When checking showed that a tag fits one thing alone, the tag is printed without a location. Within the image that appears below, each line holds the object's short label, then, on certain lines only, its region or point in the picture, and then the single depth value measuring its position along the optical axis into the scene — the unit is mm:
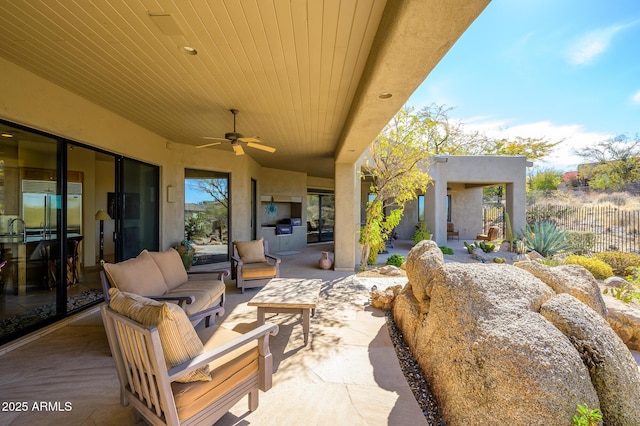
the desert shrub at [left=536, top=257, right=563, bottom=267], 5633
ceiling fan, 4281
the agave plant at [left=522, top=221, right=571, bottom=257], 7562
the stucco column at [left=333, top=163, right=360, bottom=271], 6816
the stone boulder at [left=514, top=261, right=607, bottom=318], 2689
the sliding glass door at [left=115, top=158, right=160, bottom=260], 4871
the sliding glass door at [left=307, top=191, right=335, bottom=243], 11820
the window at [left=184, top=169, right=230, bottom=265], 6793
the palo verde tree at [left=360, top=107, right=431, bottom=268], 6297
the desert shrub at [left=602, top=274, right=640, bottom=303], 4082
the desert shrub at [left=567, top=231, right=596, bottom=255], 7938
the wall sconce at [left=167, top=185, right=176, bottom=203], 6148
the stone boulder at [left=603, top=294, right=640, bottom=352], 3189
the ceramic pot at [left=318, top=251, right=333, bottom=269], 6932
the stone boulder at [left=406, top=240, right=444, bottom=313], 2841
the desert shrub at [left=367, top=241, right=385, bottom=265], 7295
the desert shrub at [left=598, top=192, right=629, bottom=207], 14672
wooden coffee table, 3002
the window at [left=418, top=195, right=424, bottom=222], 12391
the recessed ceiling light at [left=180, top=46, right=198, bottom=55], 2615
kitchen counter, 3135
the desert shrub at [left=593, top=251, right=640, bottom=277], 6016
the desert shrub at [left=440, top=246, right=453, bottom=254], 8739
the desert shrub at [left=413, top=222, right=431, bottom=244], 9237
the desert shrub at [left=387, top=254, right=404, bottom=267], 7191
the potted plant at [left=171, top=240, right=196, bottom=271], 6168
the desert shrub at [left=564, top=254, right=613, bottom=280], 5598
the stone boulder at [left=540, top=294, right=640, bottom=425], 1721
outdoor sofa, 2826
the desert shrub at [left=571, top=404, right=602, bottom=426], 1475
